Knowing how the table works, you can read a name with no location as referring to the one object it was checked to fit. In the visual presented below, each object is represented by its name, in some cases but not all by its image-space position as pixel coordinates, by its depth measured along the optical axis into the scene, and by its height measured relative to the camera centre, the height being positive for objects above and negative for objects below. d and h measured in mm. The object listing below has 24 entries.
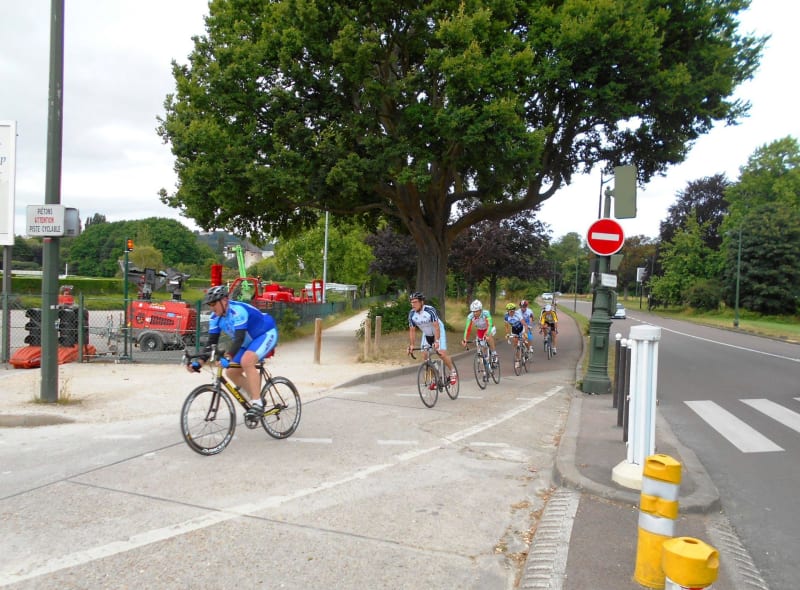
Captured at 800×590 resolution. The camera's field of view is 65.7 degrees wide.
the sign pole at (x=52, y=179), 8484 +1187
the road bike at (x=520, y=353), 15477 -1826
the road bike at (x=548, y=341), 19859 -1929
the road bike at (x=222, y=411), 6137 -1485
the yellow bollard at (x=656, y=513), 3355 -1239
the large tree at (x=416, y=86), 15055 +5114
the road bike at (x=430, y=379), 9742 -1616
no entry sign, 10664 +809
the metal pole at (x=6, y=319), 13289 -1210
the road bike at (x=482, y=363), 12236 -1679
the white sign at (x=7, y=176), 13195 +1893
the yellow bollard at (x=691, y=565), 2602 -1181
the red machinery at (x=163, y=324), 16984 -1561
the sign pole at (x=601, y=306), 10672 -408
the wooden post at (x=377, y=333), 15180 -1409
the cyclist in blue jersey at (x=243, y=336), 6363 -683
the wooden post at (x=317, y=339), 14522 -1532
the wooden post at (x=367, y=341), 15078 -1603
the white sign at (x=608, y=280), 10862 +67
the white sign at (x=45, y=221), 8414 +589
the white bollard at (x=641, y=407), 5203 -1032
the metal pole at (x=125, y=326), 13812 -1357
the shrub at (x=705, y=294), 63531 -761
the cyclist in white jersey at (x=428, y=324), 9672 -731
